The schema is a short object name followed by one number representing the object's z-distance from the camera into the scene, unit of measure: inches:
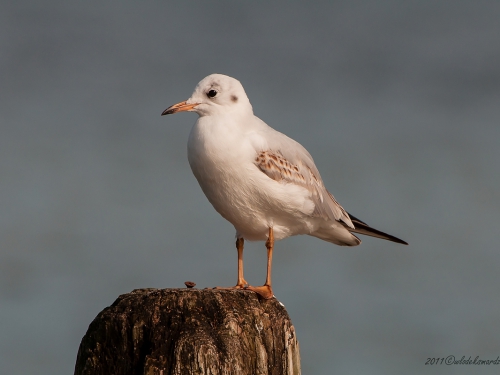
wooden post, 343.6
